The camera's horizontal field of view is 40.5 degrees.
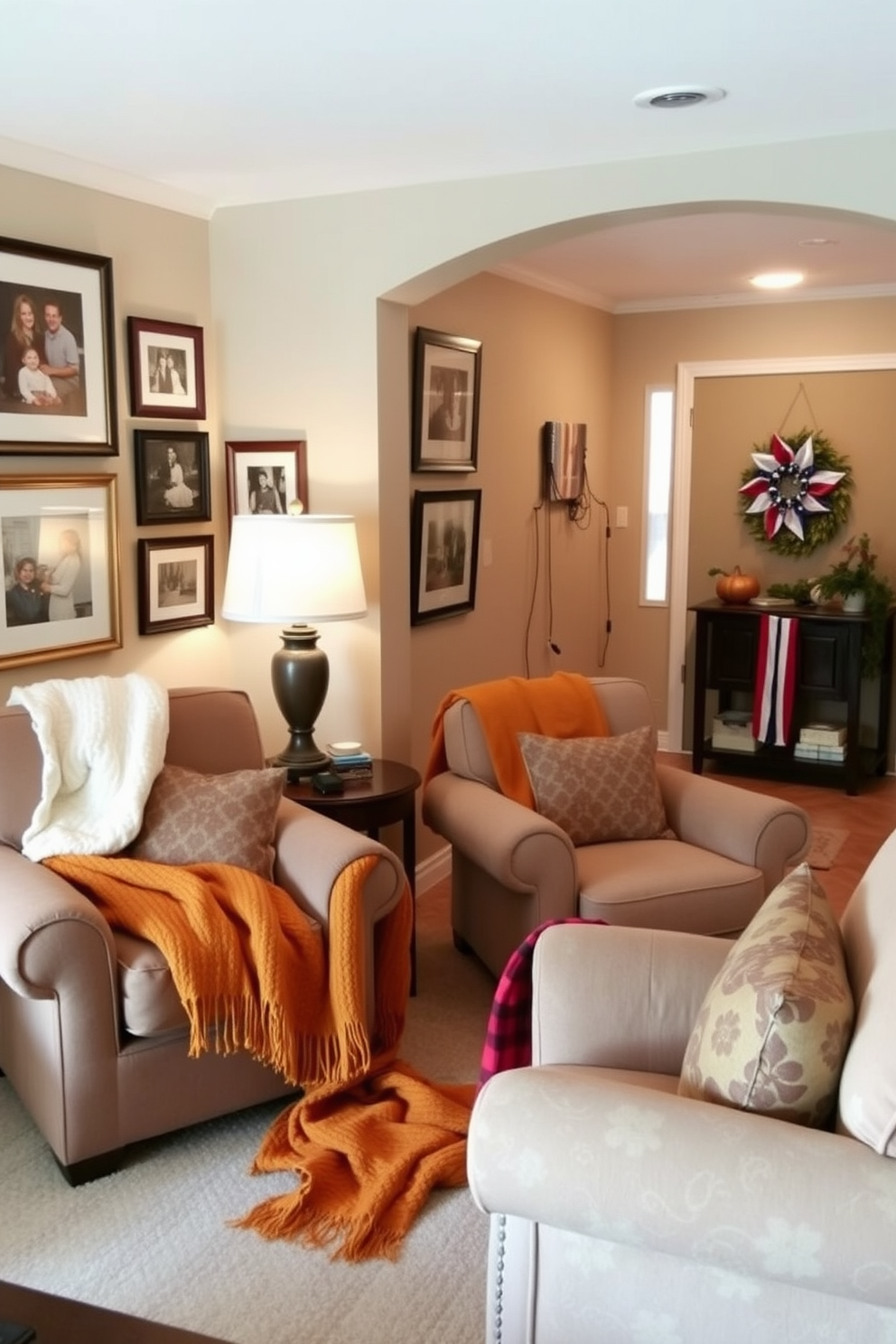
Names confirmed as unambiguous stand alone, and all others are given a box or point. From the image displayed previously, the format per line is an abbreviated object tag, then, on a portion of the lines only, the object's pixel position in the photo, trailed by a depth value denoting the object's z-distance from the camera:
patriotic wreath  5.74
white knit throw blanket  2.77
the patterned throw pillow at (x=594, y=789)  3.37
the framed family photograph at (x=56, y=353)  3.06
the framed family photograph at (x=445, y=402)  4.10
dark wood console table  5.48
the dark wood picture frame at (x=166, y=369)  3.45
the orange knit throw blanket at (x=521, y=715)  3.47
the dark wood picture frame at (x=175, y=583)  3.54
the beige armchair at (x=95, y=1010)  2.39
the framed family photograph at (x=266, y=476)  3.70
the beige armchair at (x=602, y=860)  3.06
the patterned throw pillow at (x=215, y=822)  2.78
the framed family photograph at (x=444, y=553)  4.19
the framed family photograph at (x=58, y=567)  3.12
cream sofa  1.48
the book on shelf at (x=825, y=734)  5.58
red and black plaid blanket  2.37
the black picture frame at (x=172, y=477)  3.50
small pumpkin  5.80
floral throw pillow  1.64
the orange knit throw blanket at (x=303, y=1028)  2.44
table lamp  3.23
